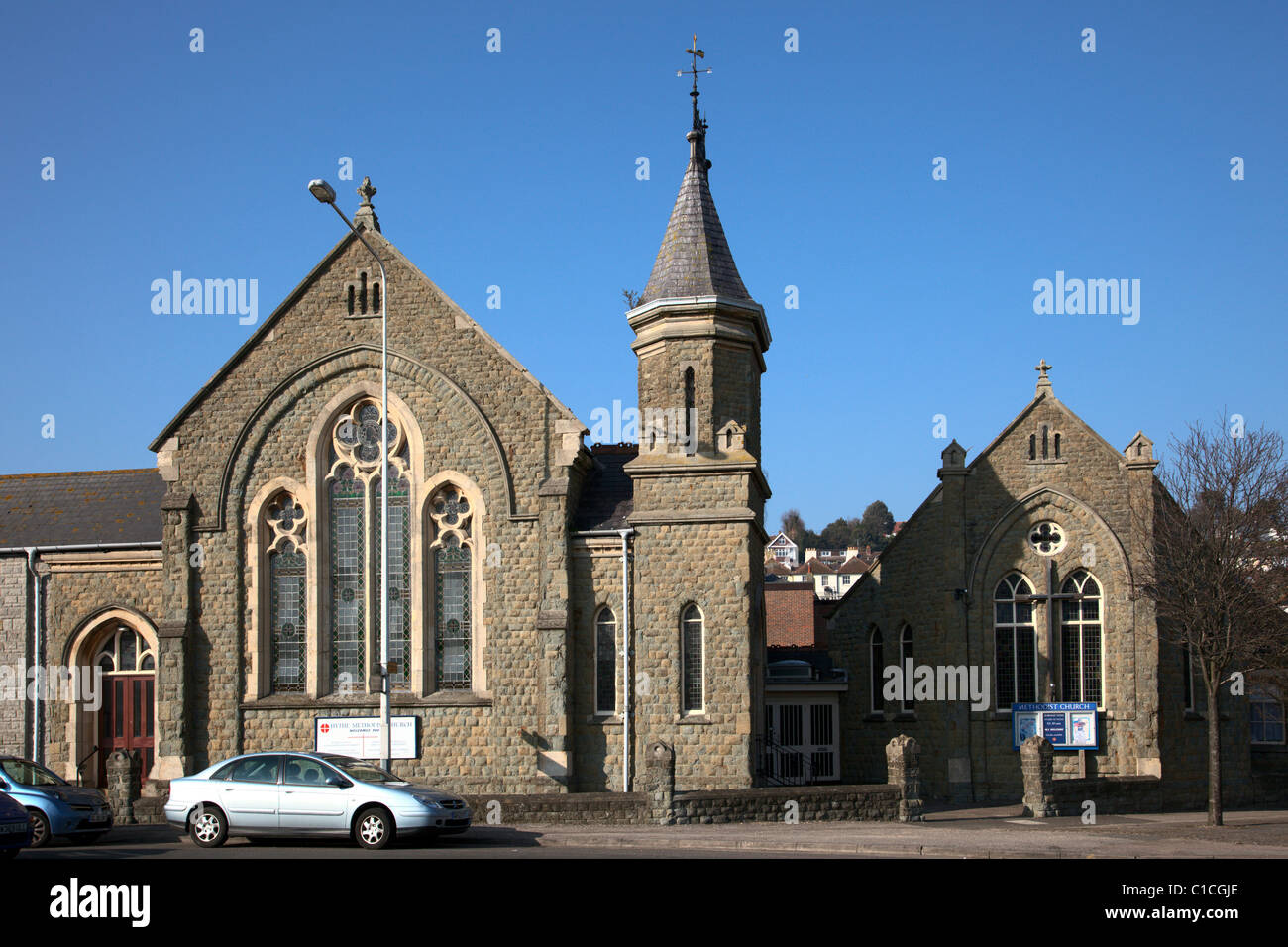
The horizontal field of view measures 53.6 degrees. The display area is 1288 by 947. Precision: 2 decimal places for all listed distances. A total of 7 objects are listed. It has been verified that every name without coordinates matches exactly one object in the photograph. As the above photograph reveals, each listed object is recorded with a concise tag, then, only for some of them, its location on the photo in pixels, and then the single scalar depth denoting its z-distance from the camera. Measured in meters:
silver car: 16.58
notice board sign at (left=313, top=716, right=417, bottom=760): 24.83
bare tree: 23.38
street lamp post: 20.61
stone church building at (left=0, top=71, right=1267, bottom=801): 24.58
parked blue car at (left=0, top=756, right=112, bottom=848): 18.30
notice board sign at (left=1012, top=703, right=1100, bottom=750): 27.34
